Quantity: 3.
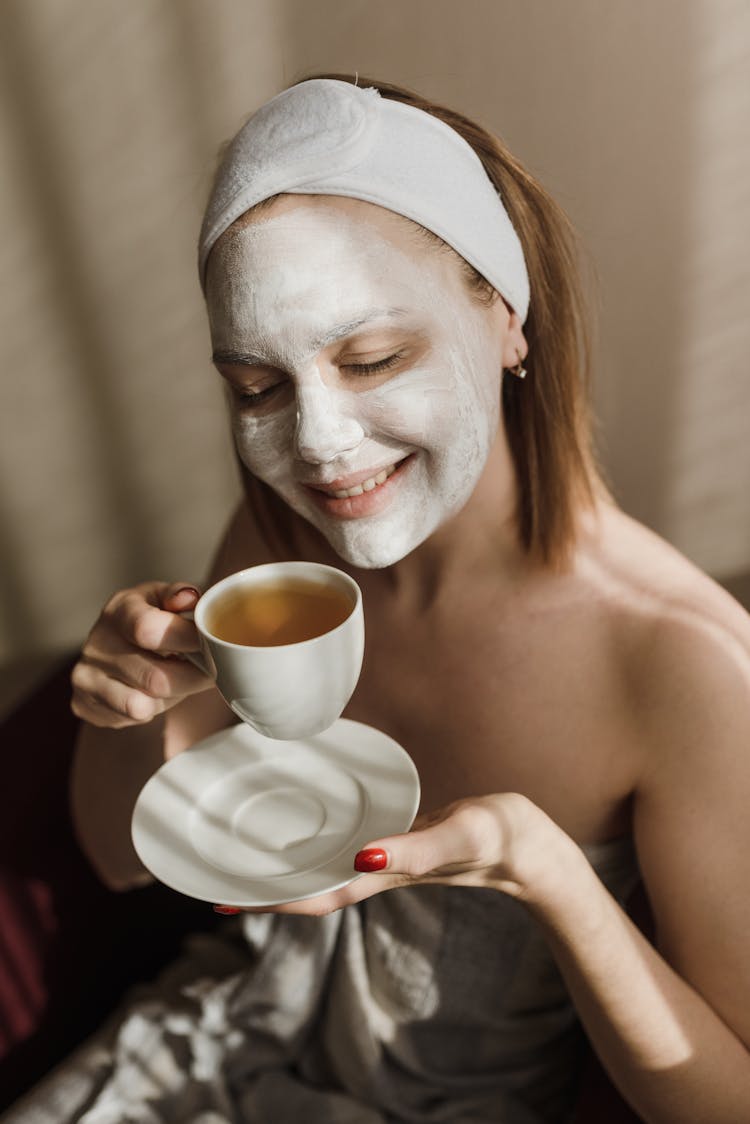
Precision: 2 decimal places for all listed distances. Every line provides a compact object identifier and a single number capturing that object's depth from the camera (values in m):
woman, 0.79
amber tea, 0.77
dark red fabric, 1.27
